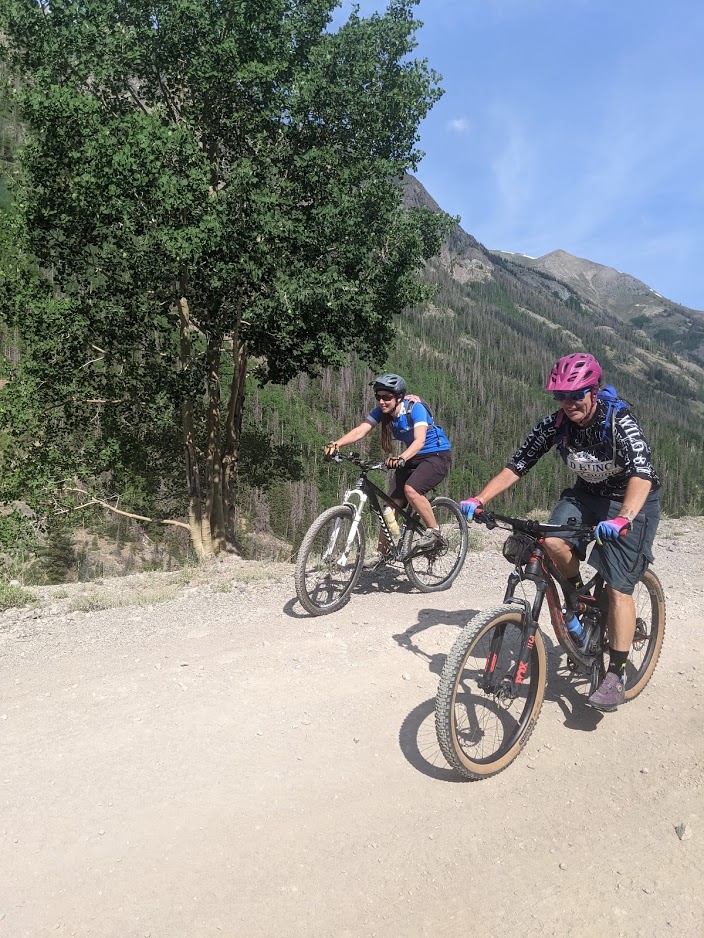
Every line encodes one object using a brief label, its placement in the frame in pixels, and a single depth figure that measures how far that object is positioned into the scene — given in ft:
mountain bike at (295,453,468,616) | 22.26
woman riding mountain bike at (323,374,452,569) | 24.56
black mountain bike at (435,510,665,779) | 12.50
